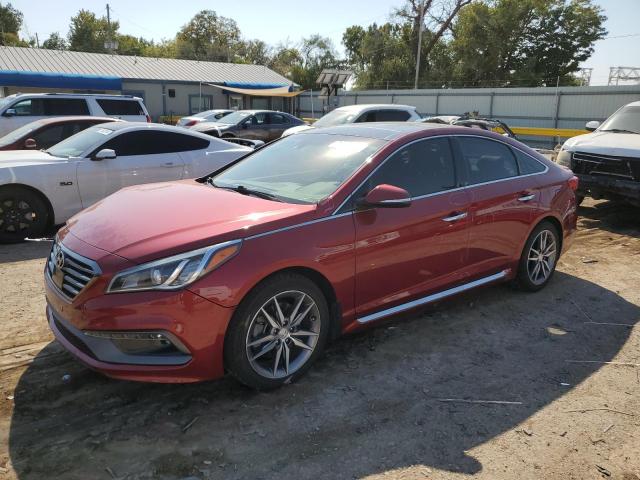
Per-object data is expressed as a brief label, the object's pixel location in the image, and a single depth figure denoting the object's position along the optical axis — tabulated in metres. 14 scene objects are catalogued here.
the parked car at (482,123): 14.86
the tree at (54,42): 78.75
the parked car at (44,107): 12.23
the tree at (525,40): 44.16
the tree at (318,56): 68.88
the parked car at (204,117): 20.92
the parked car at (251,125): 18.00
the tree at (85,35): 71.19
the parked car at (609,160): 7.52
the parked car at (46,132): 8.42
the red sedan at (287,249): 2.88
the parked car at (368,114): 12.88
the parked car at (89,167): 6.47
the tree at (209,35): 74.56
